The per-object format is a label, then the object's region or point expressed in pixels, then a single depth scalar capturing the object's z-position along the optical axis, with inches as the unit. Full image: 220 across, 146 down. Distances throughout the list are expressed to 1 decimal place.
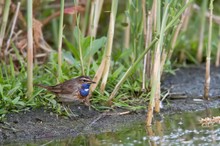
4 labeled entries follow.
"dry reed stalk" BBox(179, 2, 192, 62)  816.3
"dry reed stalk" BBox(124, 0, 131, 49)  769.1
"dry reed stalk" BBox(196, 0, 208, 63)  814.2
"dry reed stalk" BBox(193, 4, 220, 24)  826.2
